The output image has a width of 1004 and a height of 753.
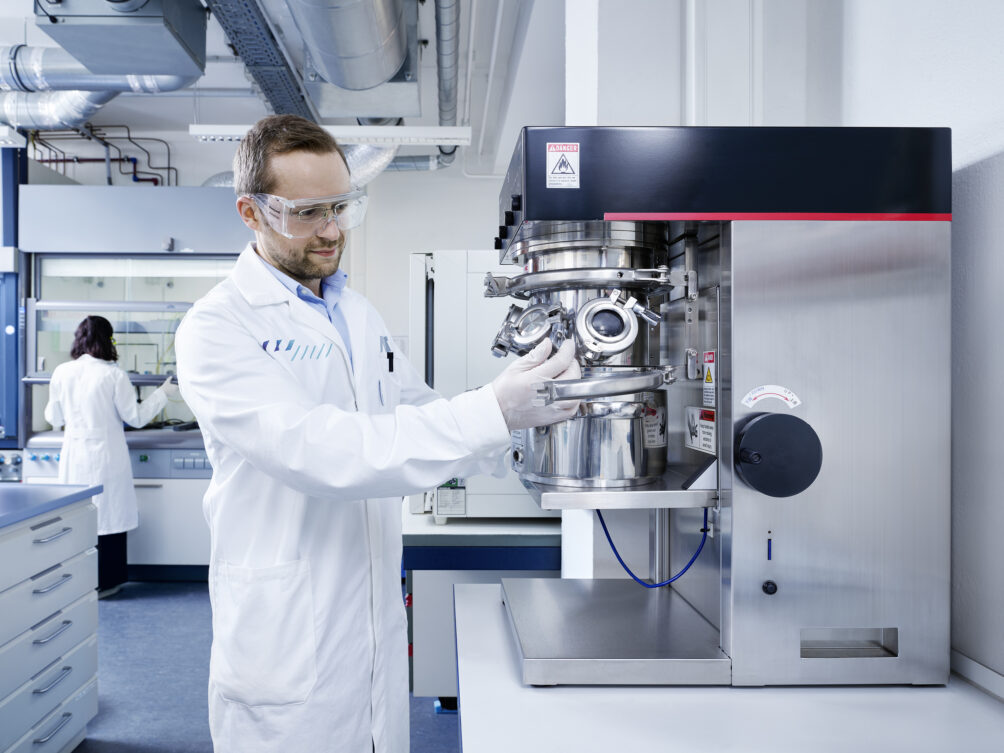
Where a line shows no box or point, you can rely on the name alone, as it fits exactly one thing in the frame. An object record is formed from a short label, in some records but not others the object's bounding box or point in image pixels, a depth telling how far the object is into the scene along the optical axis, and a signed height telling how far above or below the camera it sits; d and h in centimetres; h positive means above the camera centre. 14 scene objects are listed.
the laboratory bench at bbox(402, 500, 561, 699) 181 -52
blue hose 100 -30
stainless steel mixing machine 87 +2
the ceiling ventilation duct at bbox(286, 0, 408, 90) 206 +120
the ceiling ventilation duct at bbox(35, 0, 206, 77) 238 +134
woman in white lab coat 341 -23
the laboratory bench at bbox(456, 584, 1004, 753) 74 -41
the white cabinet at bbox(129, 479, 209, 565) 374 -86
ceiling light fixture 292 +113
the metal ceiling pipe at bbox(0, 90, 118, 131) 337 +142
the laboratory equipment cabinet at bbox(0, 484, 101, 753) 187 -75
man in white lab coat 87 -11
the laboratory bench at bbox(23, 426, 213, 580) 374 -68
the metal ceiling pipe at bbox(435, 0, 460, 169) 253 +148
